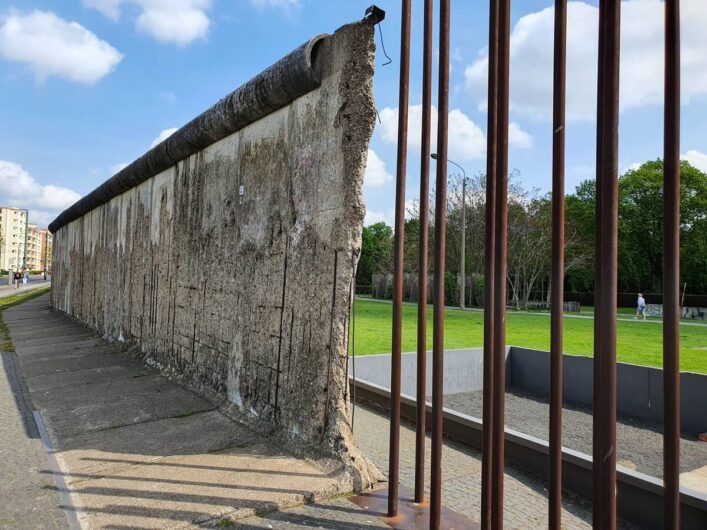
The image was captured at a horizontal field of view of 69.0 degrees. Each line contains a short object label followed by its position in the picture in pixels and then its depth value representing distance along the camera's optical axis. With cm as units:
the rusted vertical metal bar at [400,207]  283
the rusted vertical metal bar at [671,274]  170
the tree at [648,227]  3382
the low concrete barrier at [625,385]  643
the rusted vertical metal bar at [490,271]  232
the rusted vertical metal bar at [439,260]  251
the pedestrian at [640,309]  2205
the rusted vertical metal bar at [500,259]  227
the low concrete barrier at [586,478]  290
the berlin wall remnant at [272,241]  339
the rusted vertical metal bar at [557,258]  203
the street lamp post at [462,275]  2194
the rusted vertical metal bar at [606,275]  185
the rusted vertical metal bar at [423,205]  271
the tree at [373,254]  3850
